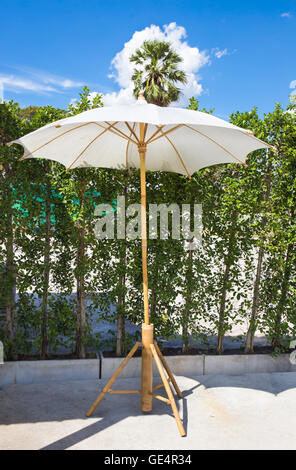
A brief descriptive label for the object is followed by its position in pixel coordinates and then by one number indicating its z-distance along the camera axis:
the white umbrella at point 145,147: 3.10
